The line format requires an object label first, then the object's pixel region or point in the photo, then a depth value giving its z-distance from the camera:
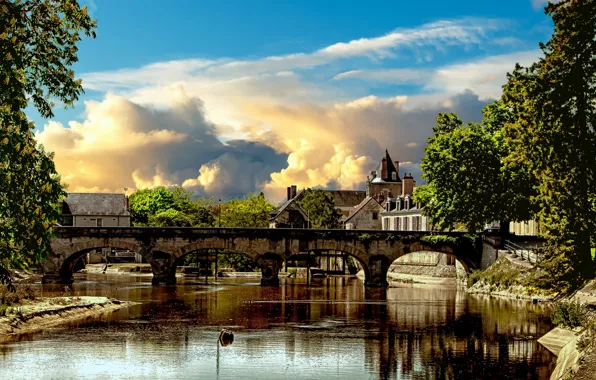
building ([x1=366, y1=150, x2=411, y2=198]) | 141.00
